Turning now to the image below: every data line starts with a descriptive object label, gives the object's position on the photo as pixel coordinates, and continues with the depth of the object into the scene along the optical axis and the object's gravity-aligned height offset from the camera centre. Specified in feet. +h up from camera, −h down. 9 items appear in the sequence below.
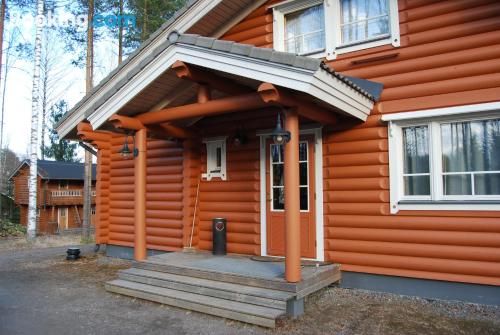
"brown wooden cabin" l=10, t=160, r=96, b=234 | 77.20 +0.74
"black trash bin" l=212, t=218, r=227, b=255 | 23.67 -2.28
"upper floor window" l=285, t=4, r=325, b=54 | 22.33 +9.40
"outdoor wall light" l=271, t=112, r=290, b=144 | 16.10 +2.47
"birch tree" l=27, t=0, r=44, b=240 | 45.96 +8.14
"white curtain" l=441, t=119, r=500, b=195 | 17.11 +1.62
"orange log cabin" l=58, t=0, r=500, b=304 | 16.94 +3.35
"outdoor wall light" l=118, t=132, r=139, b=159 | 22.40 +2.61
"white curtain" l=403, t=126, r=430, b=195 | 18.65 +1.57
